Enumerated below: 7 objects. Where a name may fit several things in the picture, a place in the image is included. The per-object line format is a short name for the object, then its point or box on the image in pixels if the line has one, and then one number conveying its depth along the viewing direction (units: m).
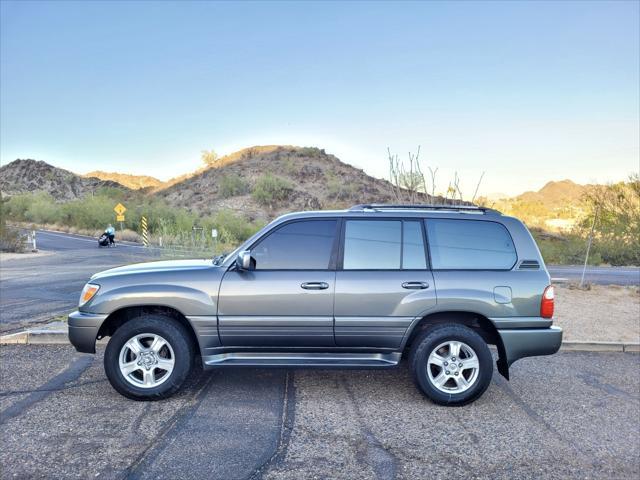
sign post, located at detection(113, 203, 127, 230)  37.10
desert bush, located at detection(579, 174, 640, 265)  19.19
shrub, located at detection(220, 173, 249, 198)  66.31
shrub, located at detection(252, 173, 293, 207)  61.59
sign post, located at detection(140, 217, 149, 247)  30.76
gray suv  4.86
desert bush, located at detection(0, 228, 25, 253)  25.31
